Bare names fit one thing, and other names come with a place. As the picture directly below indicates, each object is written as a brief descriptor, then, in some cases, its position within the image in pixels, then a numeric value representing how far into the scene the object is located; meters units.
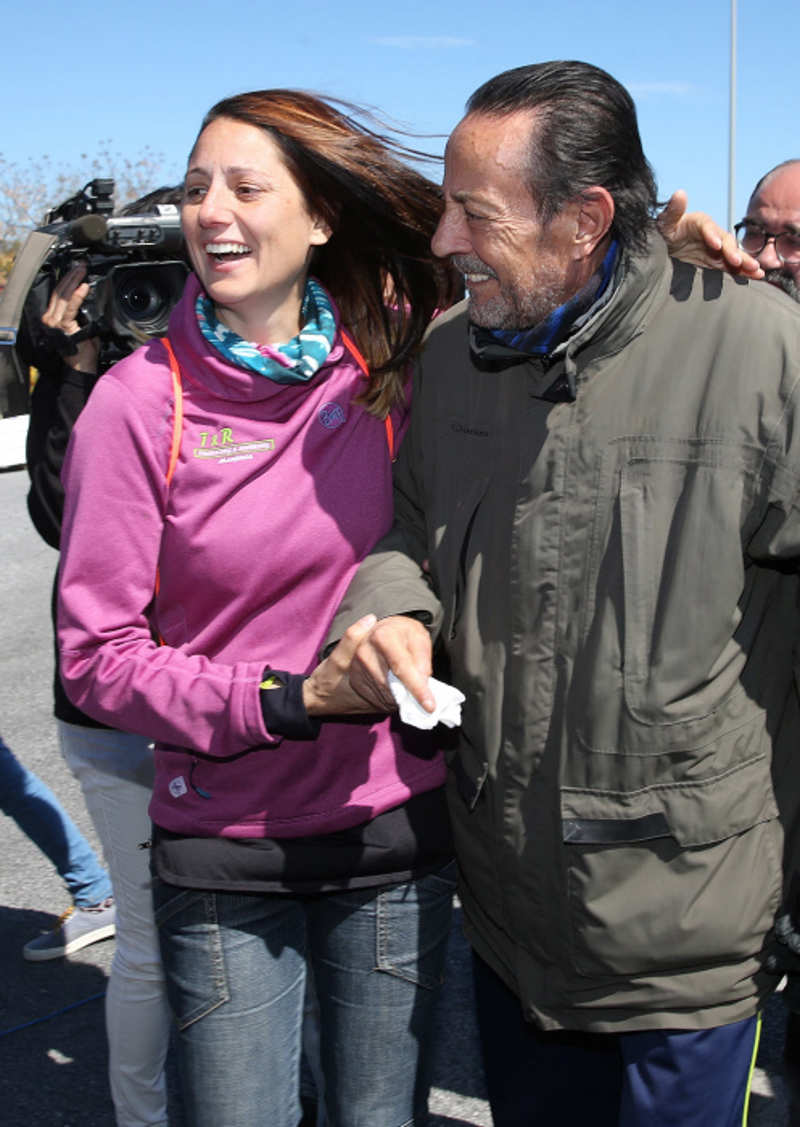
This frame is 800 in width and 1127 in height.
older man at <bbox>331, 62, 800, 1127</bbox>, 1.70
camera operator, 2.64
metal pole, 25.27
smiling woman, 1.93
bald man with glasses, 3.42
